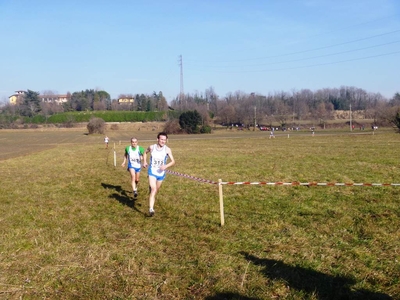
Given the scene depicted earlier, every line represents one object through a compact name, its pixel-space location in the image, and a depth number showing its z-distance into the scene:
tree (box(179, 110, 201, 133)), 86.50
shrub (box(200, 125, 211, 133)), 87.94
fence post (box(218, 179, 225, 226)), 8.48
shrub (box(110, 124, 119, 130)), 100.97
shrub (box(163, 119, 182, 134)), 87.69
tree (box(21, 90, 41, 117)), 148.25
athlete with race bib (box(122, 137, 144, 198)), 12.95
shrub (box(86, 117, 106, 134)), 76.56
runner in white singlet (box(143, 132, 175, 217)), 9.84
